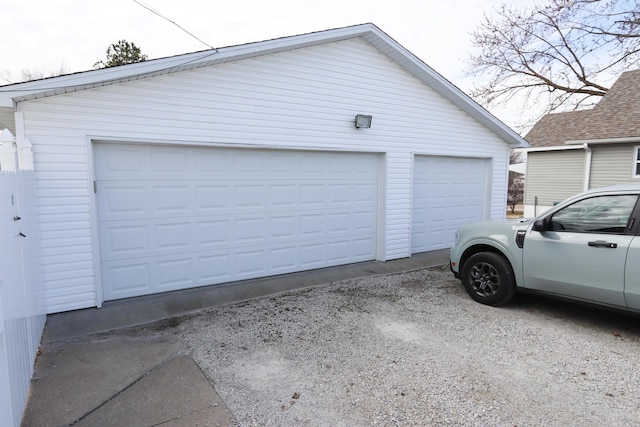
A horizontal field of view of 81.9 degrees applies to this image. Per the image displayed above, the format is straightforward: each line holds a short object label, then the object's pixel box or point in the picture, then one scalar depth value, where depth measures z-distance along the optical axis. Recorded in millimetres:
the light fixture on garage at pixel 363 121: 6887
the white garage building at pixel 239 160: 4797
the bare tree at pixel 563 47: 13922
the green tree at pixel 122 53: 17906
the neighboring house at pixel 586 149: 12750
